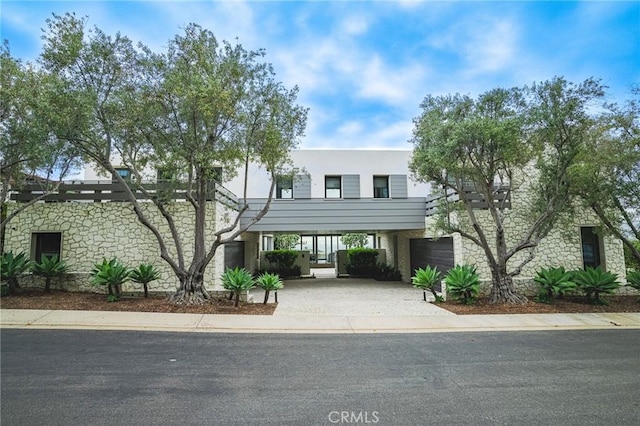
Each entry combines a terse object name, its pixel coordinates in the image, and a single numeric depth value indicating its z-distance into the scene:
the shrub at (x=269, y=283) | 9.80
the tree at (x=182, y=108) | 8.41
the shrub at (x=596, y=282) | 10.21
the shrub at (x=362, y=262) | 20.92
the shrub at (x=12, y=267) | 9.77
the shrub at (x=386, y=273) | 18.80
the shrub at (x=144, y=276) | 9.98
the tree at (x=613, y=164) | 9.62
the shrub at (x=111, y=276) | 9.62
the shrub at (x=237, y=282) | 9.30
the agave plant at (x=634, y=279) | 10.79
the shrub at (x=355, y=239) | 28.36
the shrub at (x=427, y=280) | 11.20
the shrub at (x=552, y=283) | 10.29
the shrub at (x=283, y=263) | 20.39
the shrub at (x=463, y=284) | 10.35
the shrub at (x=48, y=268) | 10.22
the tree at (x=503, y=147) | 9.08
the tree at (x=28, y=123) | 8.03
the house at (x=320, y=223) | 11.20
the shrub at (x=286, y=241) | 28.34
